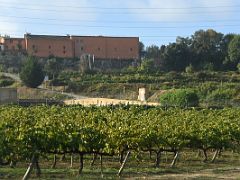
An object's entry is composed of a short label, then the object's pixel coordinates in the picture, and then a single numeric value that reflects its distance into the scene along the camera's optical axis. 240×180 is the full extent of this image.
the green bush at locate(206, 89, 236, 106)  67.75
